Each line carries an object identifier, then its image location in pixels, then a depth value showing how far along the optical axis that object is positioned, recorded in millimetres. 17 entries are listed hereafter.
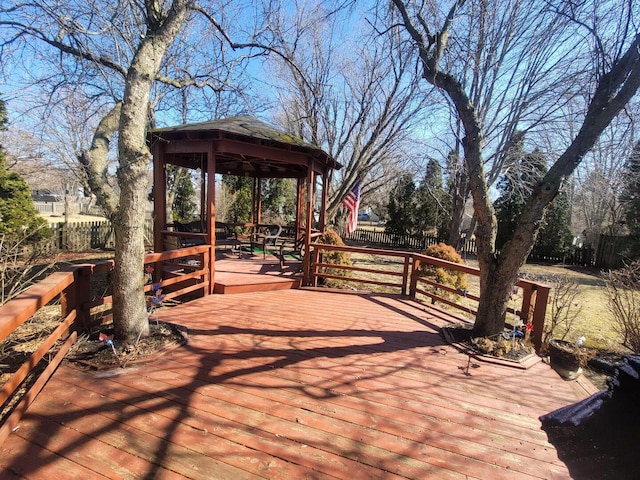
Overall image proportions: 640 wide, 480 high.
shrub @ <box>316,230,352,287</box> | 7320
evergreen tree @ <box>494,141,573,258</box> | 14961
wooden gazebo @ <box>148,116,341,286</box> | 5145
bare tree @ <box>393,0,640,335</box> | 2939
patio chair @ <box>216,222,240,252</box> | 7966
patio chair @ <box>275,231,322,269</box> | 6720
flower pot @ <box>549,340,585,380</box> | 3730
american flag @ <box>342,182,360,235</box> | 9146
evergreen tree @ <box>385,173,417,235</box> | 18359
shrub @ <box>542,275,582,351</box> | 4433
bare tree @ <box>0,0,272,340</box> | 2846
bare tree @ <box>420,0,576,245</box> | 8297
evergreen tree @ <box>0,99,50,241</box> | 9720
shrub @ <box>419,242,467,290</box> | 6973
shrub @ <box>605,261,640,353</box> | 4339
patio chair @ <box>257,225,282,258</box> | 7010
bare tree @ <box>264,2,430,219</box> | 10953
